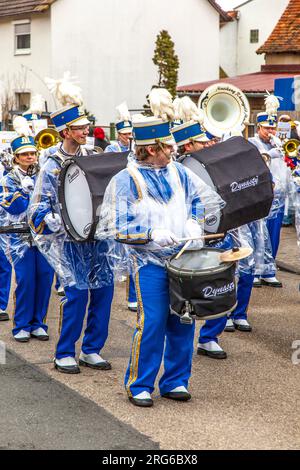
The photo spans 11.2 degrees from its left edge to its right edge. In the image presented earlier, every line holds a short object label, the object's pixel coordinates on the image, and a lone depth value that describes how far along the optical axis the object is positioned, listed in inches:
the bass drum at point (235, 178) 434.8
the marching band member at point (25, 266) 510.9
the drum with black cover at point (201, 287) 365.4
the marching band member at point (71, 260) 434.0
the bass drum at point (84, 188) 408.0
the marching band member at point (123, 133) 651.1
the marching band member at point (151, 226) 380.9
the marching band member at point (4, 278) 574.0
